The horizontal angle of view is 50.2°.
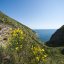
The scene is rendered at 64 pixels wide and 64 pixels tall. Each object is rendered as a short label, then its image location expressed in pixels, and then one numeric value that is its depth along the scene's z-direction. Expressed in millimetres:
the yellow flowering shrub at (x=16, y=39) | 3657
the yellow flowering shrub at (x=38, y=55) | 3228
